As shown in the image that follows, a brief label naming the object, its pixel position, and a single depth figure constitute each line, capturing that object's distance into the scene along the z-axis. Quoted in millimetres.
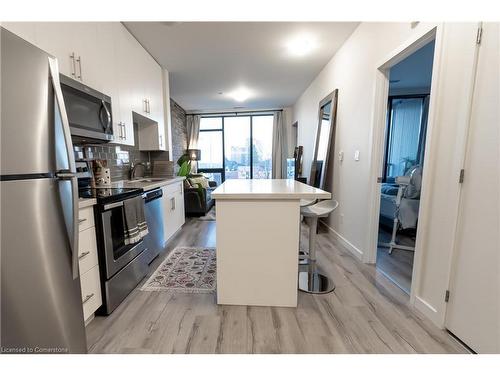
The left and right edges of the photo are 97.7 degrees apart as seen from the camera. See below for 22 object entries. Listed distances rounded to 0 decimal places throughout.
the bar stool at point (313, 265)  1962
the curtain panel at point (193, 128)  6645
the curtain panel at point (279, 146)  6555
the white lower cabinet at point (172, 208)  2967
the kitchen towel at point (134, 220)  1842
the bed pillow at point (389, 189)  3760
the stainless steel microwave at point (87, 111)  1646
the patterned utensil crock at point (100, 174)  2055
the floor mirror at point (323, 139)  3307
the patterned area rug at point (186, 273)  2041
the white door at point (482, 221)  1188
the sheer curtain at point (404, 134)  4773
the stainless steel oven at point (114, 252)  1613
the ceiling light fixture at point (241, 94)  4801
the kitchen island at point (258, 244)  1643
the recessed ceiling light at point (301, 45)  2760
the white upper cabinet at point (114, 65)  1585
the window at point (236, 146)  6738
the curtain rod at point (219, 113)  6637
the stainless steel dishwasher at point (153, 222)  2304
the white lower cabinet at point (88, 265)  1457
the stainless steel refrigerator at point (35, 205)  867
